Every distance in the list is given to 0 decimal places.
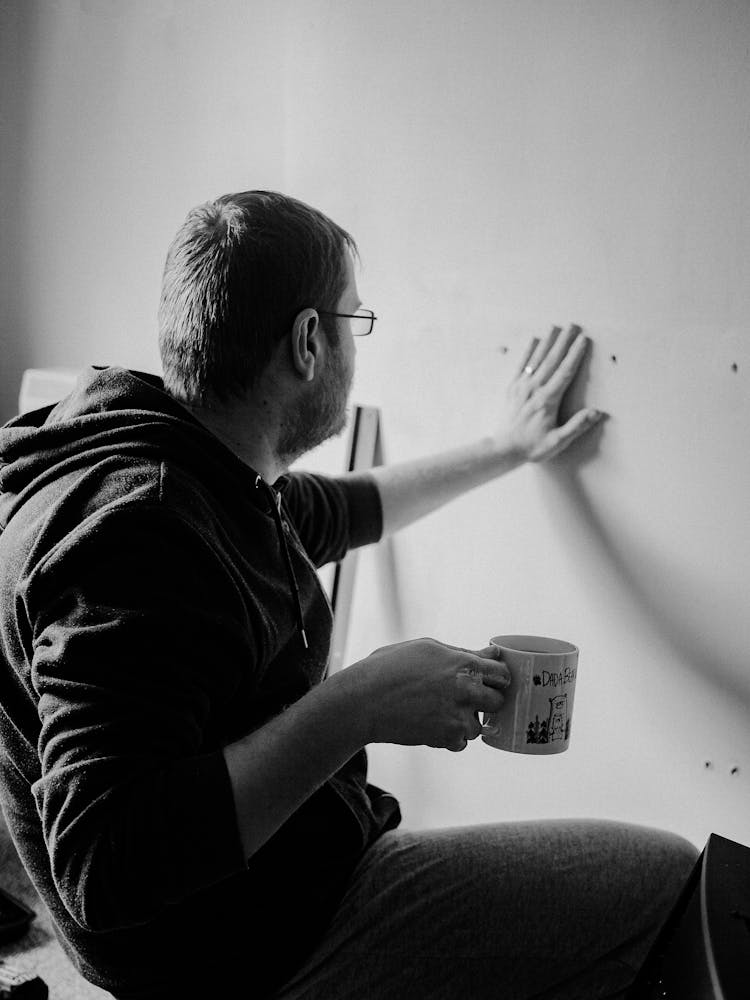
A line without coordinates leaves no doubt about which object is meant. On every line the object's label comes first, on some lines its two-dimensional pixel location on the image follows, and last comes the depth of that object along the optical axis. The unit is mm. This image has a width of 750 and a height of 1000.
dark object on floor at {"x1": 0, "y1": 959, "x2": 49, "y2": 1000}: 1364
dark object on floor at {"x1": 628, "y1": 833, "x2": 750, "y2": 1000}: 684
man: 769
